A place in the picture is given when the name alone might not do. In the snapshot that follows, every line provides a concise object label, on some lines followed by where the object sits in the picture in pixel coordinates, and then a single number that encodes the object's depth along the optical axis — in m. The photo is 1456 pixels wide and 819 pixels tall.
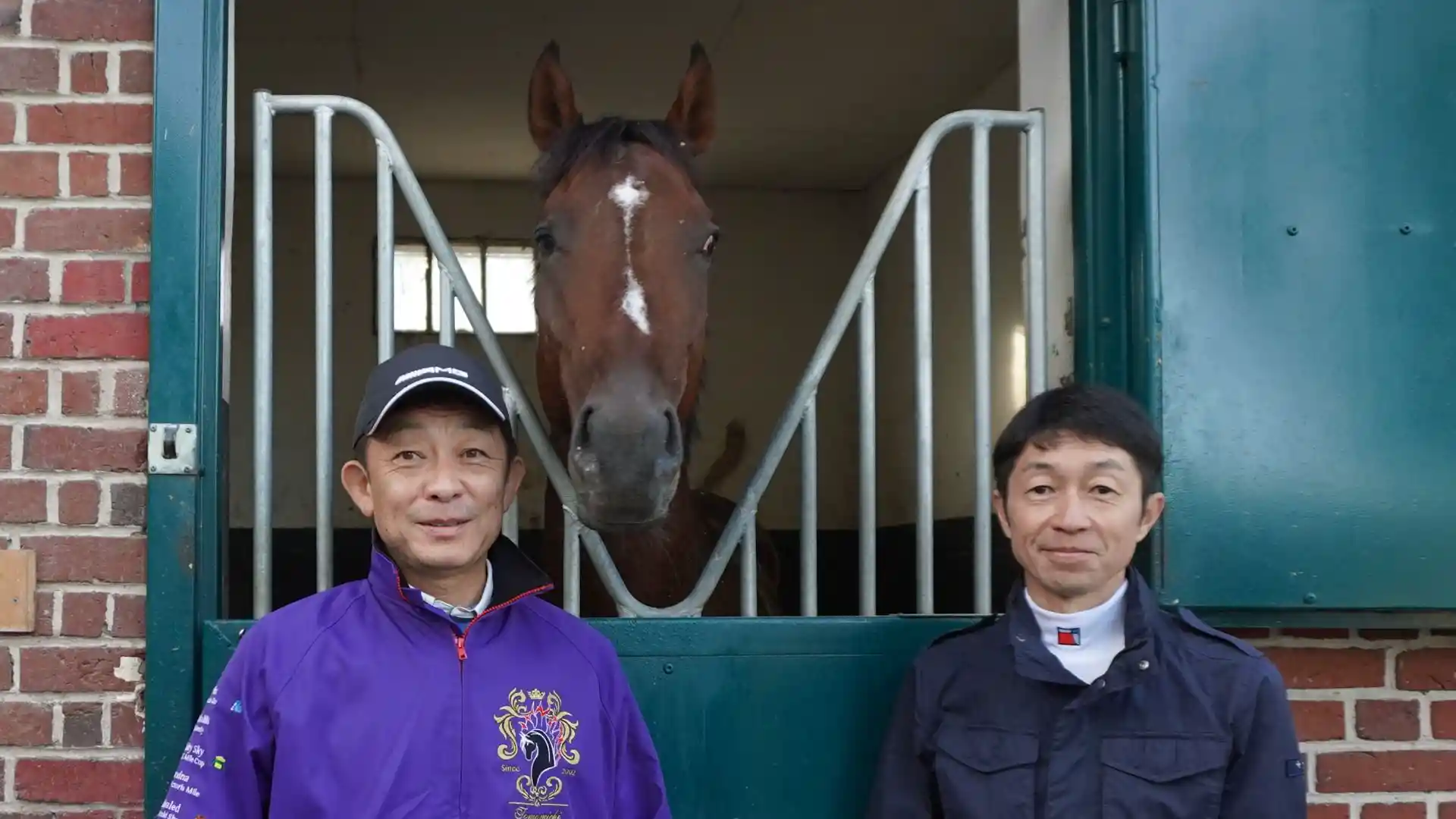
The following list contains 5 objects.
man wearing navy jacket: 1.67
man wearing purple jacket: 1.54
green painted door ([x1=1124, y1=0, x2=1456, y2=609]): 2.19
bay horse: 2.10
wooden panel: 2.06
